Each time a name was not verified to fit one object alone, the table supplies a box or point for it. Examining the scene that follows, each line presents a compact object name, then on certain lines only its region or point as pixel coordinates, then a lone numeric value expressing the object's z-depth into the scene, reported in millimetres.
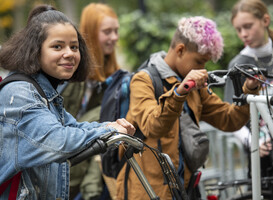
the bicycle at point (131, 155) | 4335
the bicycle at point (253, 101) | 5660
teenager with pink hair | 6024
